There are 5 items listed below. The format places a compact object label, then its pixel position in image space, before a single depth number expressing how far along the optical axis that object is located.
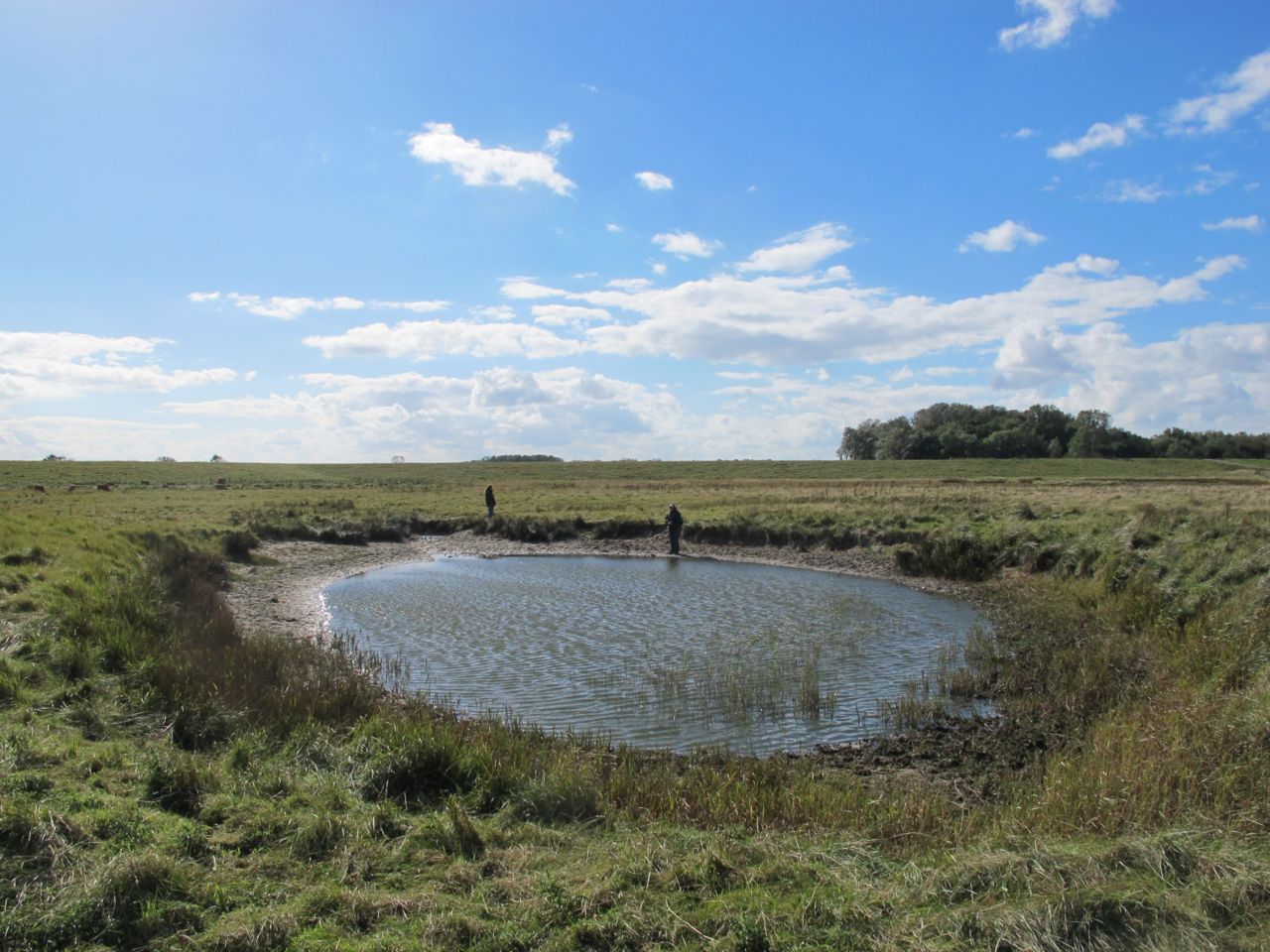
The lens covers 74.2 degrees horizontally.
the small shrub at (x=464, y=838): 6.09
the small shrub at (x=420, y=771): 7.40
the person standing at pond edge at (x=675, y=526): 36.84
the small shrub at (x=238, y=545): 31.03
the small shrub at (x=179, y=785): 6.65
